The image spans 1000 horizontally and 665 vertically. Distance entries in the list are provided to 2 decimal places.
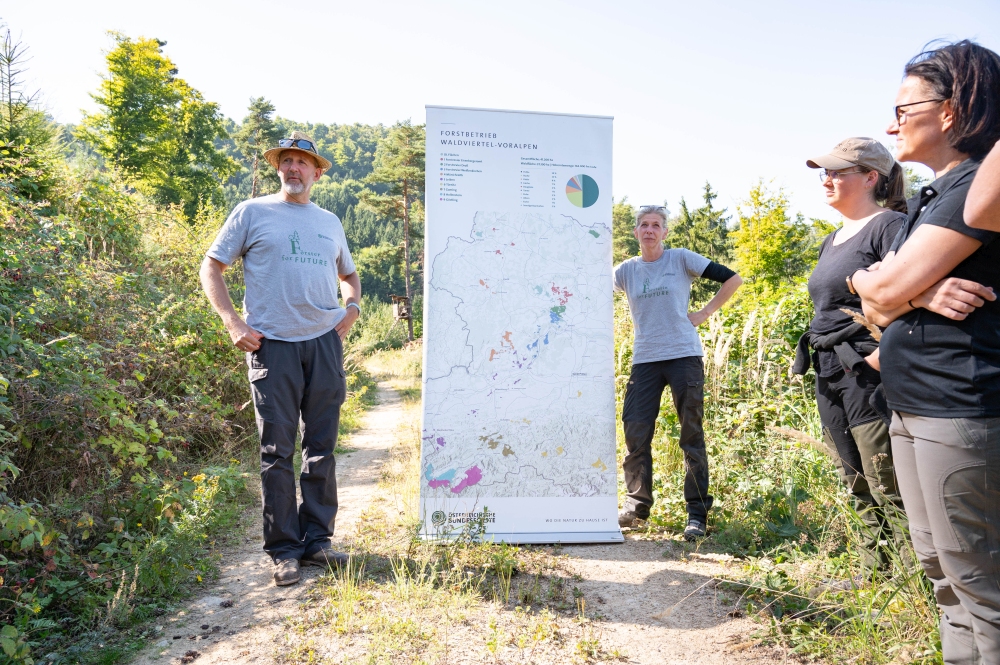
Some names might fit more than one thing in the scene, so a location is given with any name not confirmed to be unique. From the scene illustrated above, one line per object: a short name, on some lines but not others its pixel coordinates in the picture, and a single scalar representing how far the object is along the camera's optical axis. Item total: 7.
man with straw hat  3.16
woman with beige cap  2.48
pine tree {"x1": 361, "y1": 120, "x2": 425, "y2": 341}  29.44
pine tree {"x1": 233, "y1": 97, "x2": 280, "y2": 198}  31.47
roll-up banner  3.68
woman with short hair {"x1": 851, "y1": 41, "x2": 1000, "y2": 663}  1.54
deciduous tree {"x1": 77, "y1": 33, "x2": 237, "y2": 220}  26.44
